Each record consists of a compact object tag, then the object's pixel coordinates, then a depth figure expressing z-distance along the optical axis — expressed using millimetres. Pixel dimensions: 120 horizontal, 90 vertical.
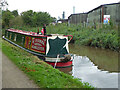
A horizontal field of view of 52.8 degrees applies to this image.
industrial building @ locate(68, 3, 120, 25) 18050
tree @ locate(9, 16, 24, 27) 25803
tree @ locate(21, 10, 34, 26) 26539
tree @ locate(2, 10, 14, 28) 25526
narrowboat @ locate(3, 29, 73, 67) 7042
